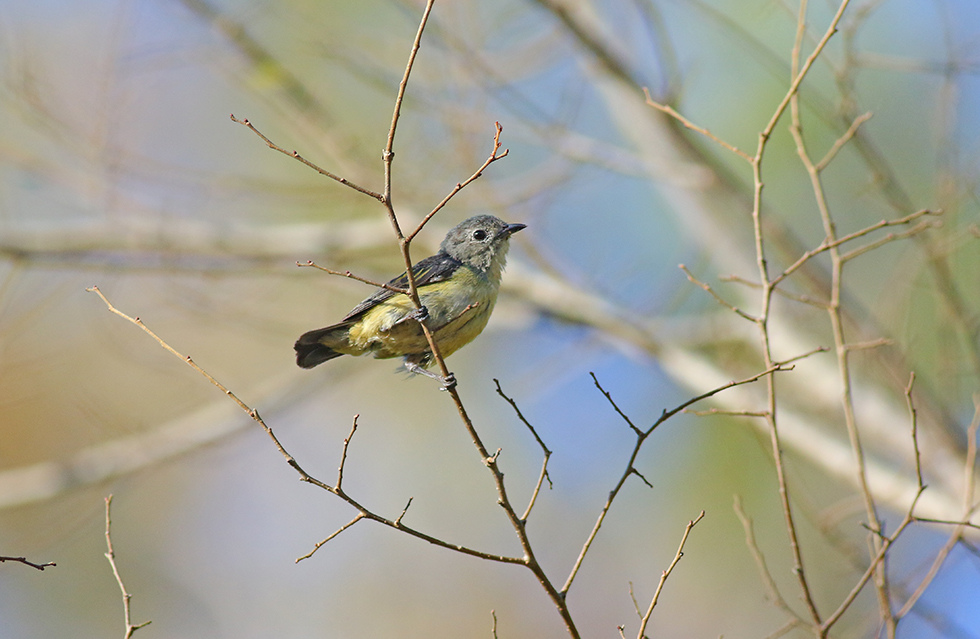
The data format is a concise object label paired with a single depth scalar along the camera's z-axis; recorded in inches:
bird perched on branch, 323.9
